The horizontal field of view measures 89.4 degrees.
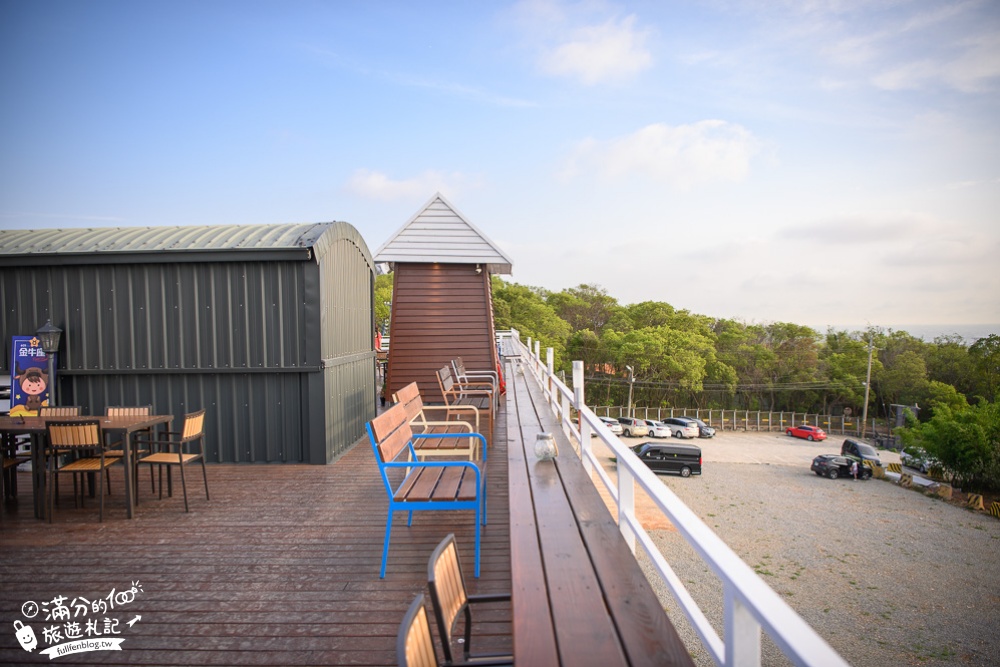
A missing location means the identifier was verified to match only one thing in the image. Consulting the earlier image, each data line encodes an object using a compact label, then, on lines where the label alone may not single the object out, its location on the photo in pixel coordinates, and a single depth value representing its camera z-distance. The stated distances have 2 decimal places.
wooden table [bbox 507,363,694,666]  1.61
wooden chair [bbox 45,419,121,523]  4.62
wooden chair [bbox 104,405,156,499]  5.48
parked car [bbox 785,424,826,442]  41.44
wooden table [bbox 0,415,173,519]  4.76
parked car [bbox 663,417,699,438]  38.94
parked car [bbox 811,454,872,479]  27.81
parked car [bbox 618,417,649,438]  38.31
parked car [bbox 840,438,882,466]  31.46
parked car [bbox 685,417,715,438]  40.12
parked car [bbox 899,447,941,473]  32.16
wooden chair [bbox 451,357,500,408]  8.91
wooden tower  11.23
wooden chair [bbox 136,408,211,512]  5.04
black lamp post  6.45
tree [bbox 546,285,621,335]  57.22
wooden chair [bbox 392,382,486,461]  4.82
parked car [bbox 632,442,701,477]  26.67
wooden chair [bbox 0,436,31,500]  5.31
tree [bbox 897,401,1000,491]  29.28
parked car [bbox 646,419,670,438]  36.78
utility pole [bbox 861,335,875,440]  43.67
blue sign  6.61
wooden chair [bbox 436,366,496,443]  7.17
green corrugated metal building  6.69
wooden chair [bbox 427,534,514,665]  1.56
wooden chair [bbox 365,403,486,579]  3.52
